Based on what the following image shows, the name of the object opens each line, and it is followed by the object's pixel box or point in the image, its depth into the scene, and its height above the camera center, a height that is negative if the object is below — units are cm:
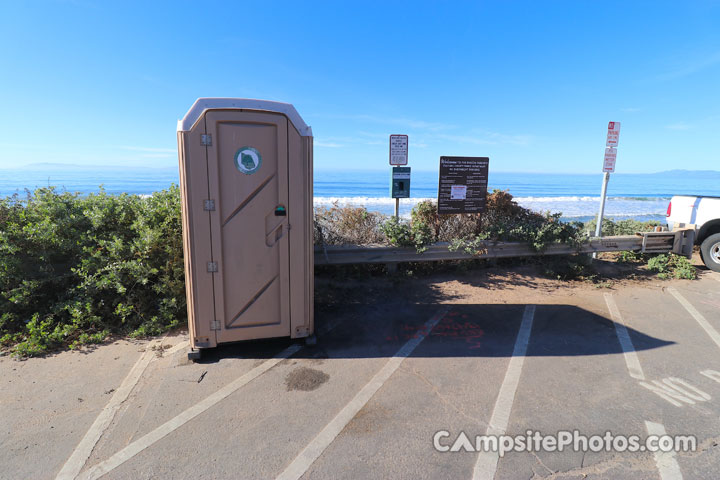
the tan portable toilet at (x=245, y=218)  357 -40
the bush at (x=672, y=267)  748 -160
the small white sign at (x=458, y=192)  771 -16
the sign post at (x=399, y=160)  772 +48
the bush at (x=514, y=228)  743 -87
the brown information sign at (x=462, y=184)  763 +1
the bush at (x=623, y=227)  1023 -106
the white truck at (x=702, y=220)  783 -65
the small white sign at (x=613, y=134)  841 +123
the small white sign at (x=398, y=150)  773 +69
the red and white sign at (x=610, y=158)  851 +69
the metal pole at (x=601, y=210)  856 -50
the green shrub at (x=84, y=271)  456 -123
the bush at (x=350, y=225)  793 -95
